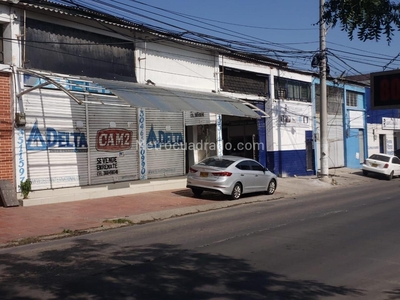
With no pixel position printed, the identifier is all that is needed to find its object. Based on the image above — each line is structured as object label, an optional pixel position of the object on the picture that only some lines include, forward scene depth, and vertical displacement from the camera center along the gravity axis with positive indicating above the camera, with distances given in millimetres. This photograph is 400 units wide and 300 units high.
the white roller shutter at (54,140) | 15492 +260
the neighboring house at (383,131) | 36219 +578
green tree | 5445 +1384
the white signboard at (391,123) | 37594 +1187
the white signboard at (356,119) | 34094 +1446
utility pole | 24375 +1837
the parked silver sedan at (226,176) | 17242 -1186
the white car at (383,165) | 27672 -1501
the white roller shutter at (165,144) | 19922 +43
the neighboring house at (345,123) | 31938 +1141
